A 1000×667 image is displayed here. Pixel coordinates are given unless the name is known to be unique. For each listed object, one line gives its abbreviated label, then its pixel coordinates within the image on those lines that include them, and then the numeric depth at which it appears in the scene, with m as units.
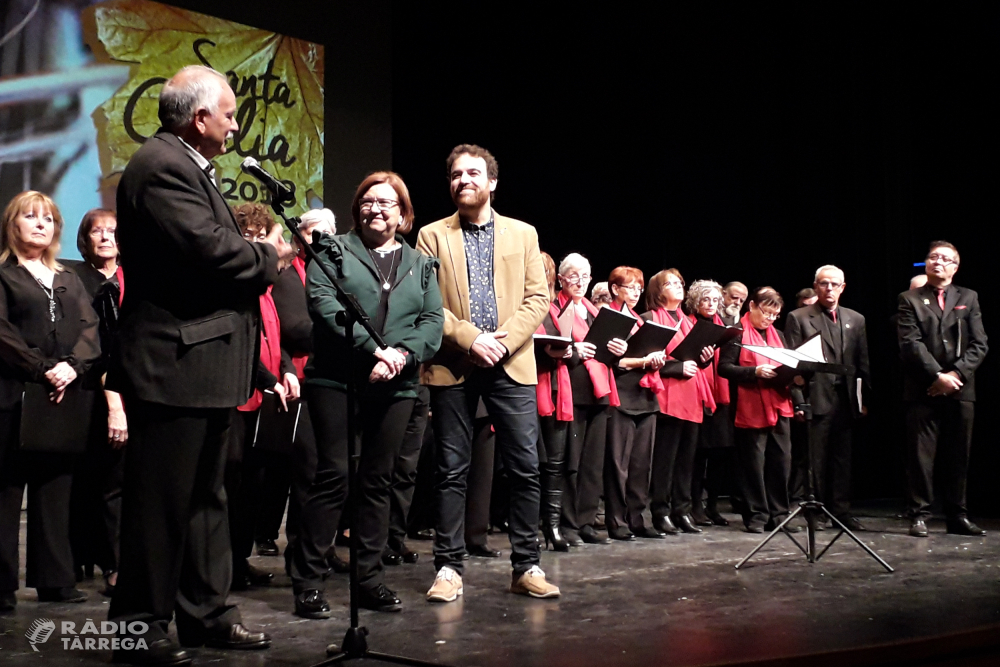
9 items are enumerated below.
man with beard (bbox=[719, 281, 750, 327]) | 6.68
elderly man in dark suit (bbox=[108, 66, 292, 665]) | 2.37
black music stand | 4.20
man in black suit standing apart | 5.39
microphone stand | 2.42
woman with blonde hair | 3.30
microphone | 2.34
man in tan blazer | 3.35
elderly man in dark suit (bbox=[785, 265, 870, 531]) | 5.57
